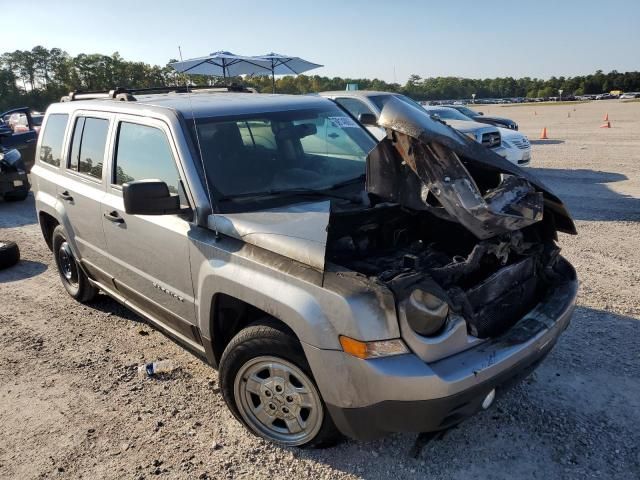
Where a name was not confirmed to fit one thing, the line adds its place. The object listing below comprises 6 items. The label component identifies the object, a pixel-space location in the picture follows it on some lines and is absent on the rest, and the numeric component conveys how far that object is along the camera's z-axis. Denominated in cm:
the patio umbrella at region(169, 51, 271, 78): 1623
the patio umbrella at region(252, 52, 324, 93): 1758
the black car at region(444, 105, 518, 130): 1509
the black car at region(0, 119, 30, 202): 1046
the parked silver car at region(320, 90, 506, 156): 918
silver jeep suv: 235
